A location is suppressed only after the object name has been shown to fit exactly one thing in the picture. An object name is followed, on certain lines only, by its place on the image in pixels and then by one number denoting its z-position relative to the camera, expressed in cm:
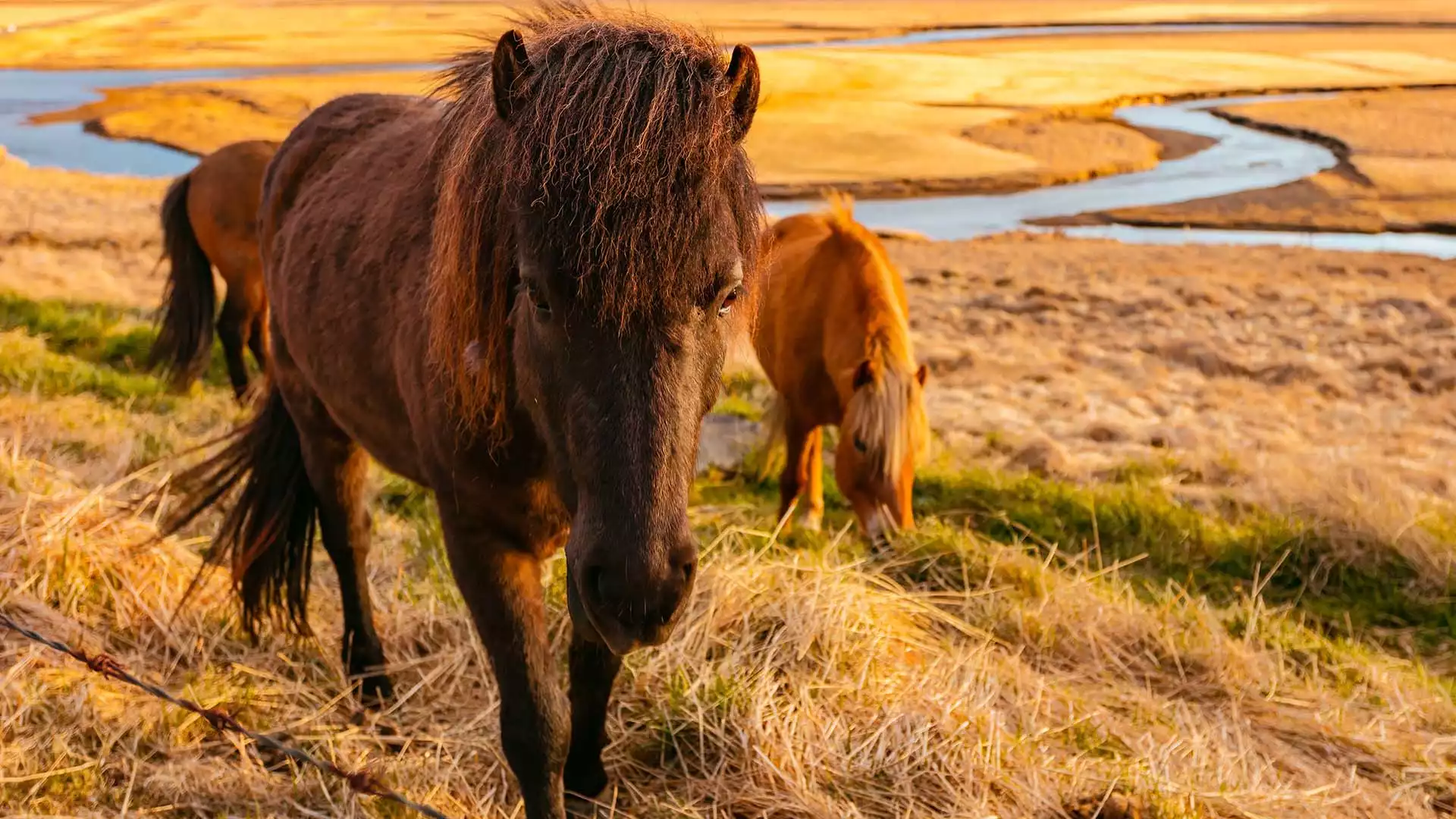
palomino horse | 440
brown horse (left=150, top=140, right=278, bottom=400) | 670
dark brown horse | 155
